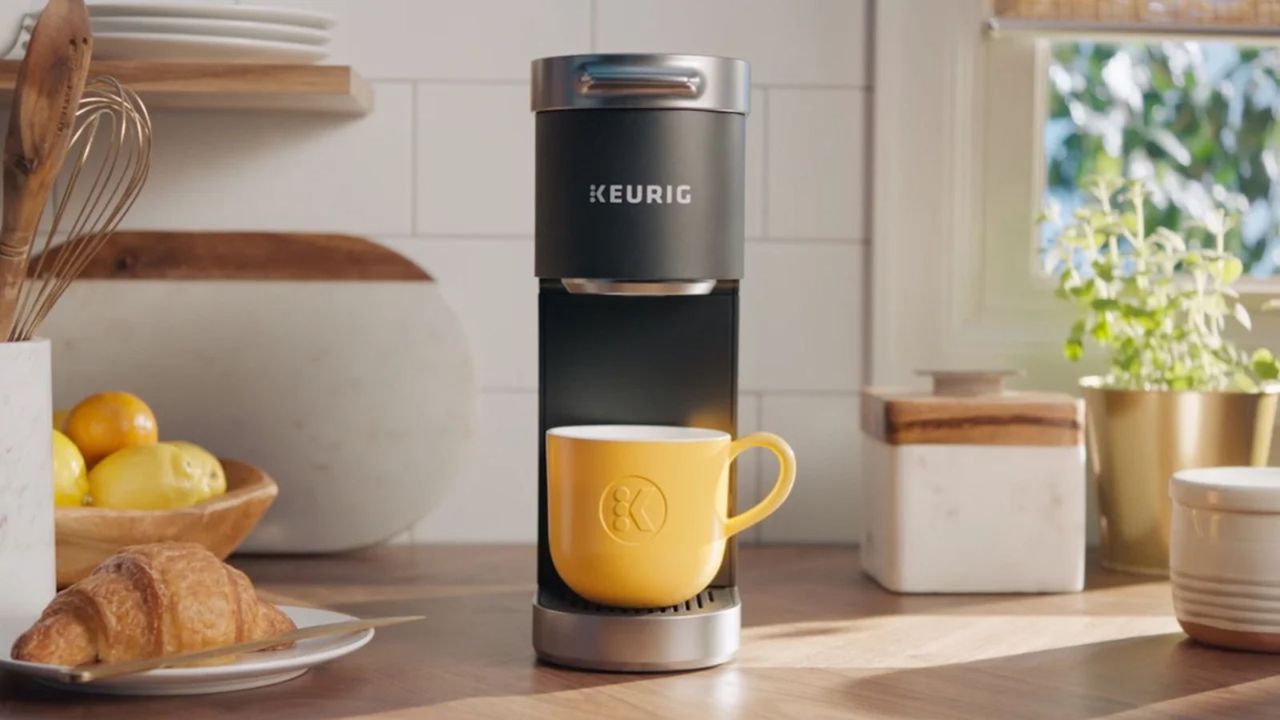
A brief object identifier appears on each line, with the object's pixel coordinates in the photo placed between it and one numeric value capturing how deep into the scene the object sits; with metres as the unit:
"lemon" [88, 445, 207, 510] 1.01
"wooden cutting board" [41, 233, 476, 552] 1.24
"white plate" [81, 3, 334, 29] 1.08
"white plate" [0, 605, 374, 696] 0.72
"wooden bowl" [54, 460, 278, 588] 0.97
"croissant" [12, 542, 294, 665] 0.73
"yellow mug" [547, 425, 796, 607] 0.79
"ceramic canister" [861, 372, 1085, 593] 1.06
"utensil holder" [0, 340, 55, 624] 0.83
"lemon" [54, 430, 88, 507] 1.00
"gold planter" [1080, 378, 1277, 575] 1.14
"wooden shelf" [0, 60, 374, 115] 1.06
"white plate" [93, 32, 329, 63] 1.08
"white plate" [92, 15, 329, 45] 1.08
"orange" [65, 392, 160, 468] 1.07
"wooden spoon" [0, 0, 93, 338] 0.80
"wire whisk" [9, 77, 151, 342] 1.21
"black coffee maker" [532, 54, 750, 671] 0.77
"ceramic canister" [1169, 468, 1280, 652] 0.86
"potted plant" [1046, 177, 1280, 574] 1.14
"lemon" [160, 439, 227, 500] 1.05
